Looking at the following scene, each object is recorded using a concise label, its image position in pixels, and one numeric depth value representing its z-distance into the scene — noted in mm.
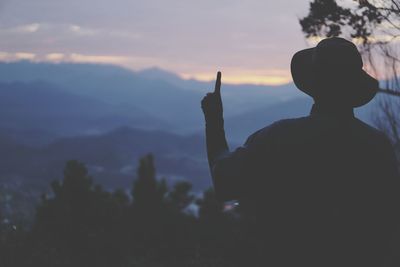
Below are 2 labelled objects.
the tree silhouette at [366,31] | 7473
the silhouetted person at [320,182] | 1894
